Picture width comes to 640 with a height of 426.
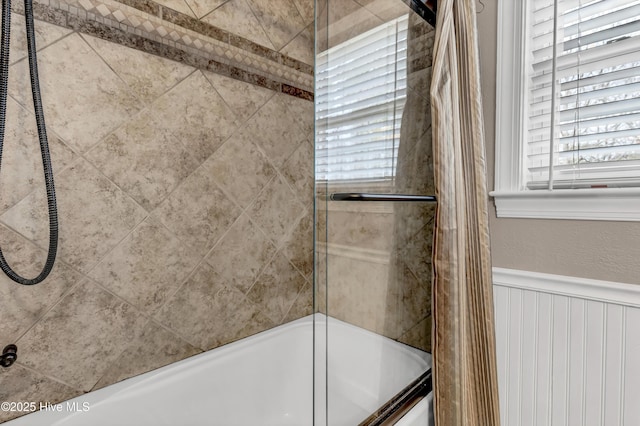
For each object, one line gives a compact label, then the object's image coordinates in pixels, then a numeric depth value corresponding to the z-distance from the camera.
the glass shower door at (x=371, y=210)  0.75
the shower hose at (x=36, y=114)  0.84
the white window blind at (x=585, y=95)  1.03
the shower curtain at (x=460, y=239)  0.99
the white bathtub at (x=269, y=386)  0.81
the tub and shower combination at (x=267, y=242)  0.79
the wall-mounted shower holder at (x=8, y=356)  0.89
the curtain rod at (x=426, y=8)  0.99
